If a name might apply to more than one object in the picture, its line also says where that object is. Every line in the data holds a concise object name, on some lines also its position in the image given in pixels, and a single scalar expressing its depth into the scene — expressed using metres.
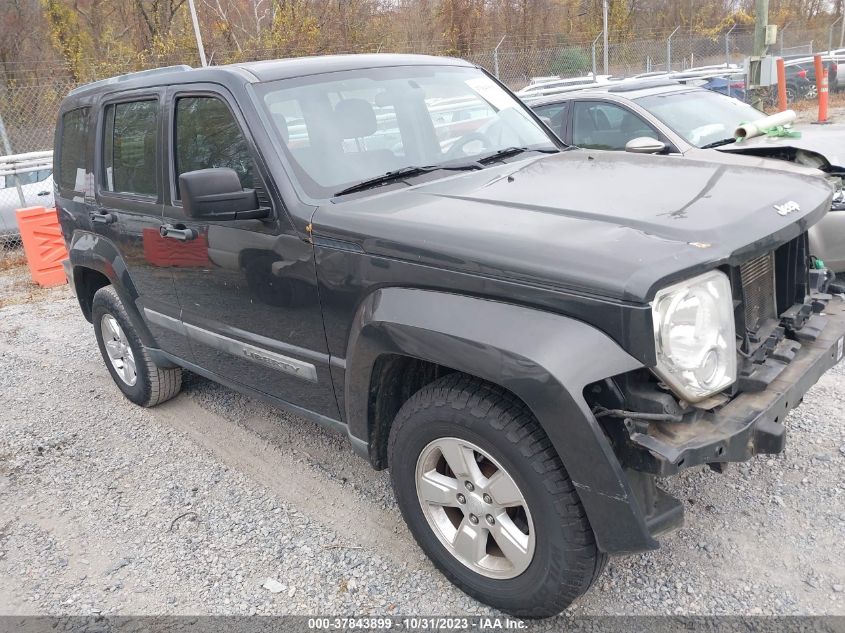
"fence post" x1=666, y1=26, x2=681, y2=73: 21.61
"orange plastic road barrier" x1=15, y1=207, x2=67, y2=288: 8.43
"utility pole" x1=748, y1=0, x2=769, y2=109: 11.23
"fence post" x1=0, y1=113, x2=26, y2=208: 12.09
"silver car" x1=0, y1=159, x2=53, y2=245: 10.34
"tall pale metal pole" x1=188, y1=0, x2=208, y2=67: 13.98
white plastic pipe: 6.40
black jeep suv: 2.09
